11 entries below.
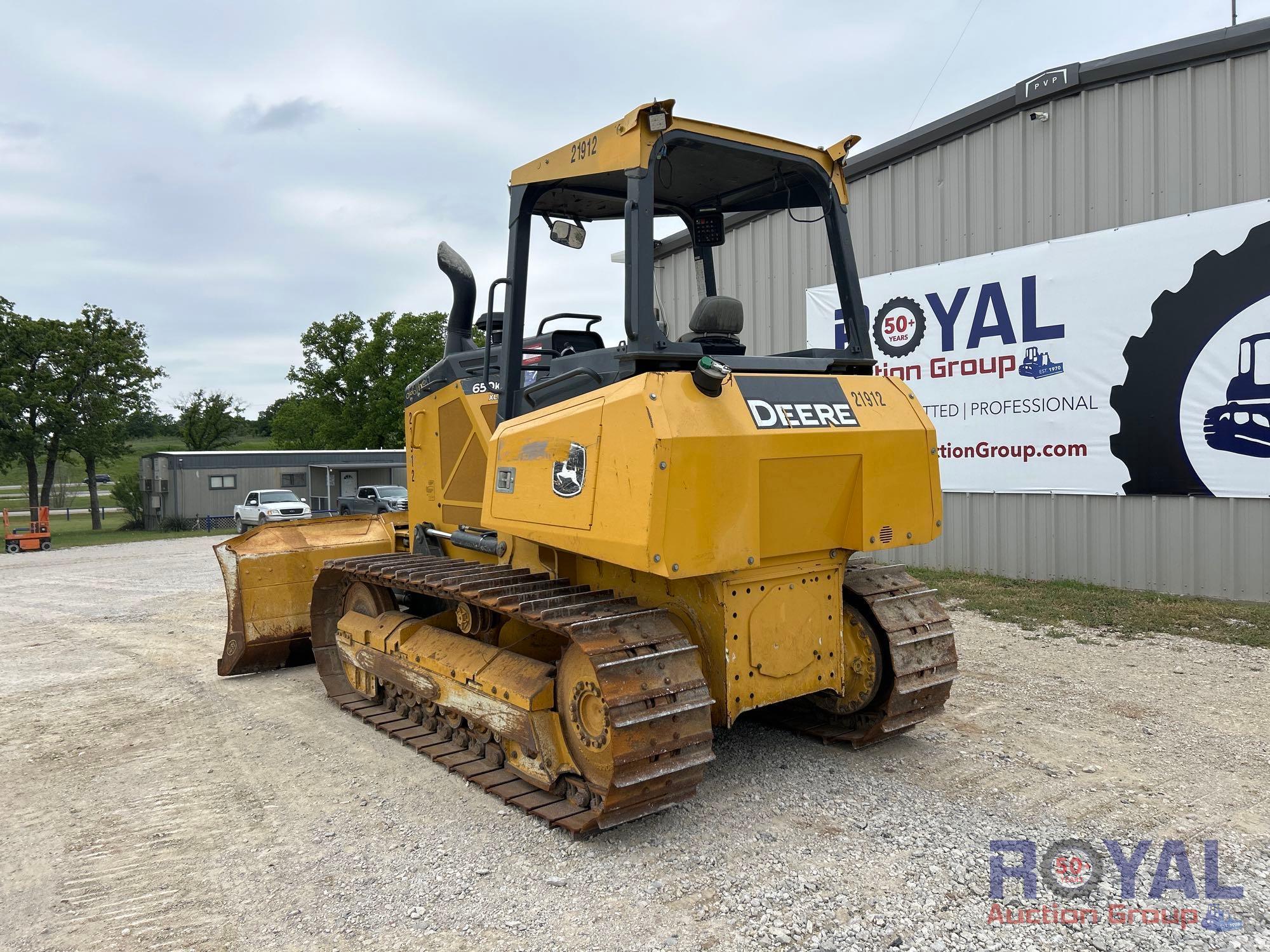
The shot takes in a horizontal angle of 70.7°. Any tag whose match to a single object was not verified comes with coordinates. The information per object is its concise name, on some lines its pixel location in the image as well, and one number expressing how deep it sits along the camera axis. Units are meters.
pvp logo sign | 10.40
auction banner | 9.23
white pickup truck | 27.28
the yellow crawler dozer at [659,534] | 3.90
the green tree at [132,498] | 36.06
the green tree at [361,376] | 42.84
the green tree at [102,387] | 33.56
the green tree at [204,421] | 54.09
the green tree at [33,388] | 32.06
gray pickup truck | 24.96
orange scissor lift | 23.34
